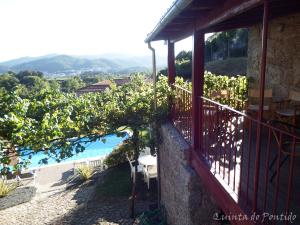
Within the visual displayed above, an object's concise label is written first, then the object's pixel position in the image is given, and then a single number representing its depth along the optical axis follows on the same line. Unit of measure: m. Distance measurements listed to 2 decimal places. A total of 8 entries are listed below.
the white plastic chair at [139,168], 12.83
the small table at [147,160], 12.09
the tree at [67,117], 6.52
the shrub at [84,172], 14.19
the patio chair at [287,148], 3.29
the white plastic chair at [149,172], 11.35
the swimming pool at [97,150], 22.16
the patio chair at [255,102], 6.45
